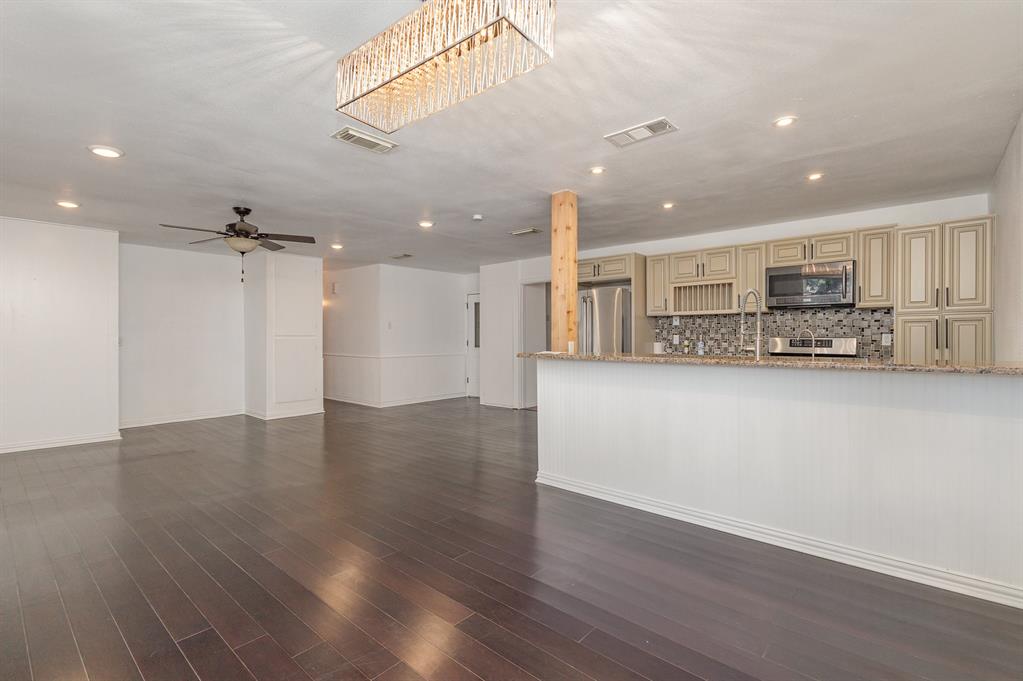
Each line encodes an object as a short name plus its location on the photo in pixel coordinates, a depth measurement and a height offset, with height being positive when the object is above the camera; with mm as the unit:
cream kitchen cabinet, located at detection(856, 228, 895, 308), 4766 +709
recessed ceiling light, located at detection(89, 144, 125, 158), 3340 +1359
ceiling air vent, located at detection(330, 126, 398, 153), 3125 +1372
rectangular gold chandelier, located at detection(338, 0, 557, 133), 1571 +1069
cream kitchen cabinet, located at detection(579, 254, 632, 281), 6492 +990
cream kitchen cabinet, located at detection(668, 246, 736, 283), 5801 +925
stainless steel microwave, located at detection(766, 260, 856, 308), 4996 +581
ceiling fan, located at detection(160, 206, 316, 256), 4734 +1051
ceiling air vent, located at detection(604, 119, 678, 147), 3061 +1383
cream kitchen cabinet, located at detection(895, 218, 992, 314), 4133 +640
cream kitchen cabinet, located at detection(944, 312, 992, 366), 4098 -7
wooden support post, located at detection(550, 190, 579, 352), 4312 +573
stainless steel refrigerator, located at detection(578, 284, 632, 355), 6496 +263
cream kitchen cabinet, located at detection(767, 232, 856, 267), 5016 +973
